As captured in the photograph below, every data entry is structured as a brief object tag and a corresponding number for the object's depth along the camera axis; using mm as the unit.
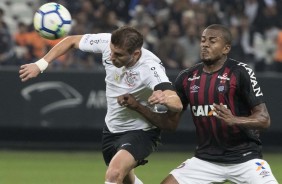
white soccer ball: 17891
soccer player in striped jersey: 16031
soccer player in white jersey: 16266
